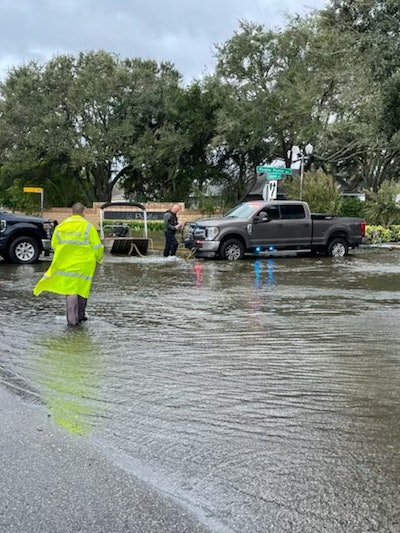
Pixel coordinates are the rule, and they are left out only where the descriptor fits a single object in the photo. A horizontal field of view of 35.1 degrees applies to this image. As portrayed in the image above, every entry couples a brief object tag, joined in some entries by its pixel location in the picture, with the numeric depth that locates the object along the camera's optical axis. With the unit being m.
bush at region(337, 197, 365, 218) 32.12
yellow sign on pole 30.61
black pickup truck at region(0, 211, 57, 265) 16.89
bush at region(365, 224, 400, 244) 25.95
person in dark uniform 18.72
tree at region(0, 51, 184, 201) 37.44
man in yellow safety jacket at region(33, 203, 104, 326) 8.12
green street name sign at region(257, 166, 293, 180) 22.28
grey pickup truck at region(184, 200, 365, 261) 18.77
